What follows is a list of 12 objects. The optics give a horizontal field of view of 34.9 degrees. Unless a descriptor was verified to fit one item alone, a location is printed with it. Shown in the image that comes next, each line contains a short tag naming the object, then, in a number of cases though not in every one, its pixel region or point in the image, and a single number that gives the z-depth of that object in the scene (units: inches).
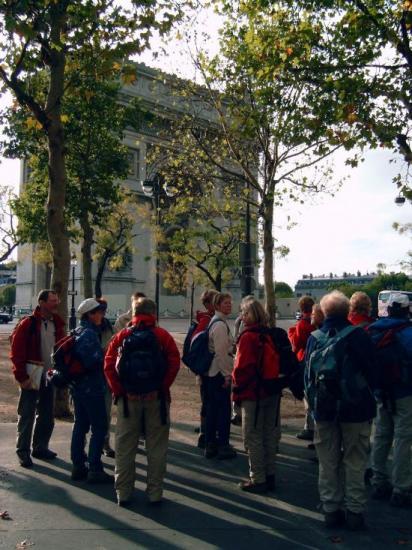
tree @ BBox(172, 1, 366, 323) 476.7
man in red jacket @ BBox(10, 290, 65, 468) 296.8
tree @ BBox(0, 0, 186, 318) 400.5
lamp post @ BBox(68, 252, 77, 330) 924.0
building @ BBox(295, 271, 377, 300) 7185.0
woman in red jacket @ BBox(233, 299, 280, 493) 257.3
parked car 2271.2
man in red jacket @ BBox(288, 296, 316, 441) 354.0
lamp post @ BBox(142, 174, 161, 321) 897.5
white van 1771.7
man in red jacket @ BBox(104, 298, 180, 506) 242.5
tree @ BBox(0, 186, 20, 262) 1567.4
